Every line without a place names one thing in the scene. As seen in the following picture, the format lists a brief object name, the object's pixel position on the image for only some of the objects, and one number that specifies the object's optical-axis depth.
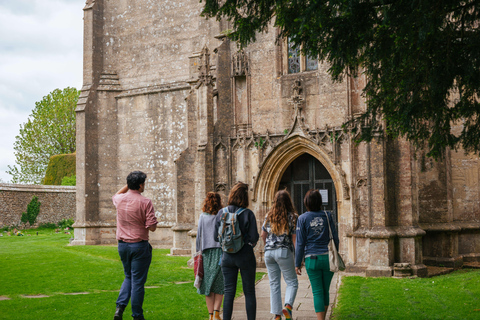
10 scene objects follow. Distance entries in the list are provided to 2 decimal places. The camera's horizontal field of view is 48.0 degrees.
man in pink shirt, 6.56
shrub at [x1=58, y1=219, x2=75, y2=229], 33.37
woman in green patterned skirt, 6.91
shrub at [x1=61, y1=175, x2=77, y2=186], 37.84
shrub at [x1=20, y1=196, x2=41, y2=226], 31.95
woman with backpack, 6.22
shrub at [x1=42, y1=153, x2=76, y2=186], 39.34
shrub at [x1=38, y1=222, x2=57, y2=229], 32.81
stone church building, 12.06
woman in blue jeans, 6.62
